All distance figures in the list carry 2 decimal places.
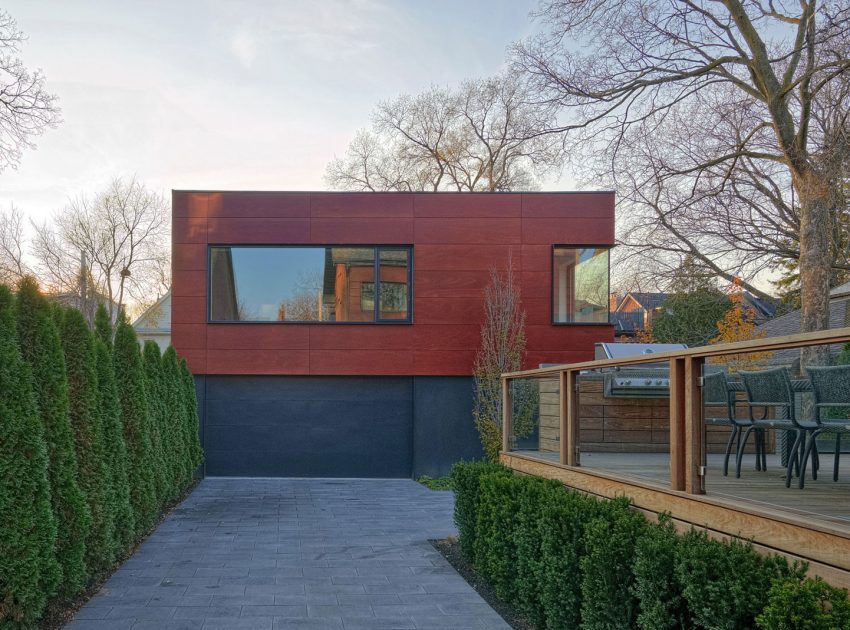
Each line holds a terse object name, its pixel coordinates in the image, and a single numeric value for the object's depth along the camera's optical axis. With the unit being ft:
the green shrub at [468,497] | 24.35
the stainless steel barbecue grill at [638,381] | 14.60
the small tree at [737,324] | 81.85
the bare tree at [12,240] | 86.84
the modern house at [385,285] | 46.85
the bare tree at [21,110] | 41.83
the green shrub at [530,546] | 17.56
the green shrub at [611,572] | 13.29
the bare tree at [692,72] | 44.19
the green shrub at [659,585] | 11.71
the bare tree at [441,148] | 100.22
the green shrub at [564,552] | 15.33
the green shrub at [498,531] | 19.81
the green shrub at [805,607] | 8.62
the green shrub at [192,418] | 42.88
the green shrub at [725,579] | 10.04
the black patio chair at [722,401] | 13.12
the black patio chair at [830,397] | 12.41
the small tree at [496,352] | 45.21
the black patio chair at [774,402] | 13.62
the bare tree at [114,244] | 93.56
